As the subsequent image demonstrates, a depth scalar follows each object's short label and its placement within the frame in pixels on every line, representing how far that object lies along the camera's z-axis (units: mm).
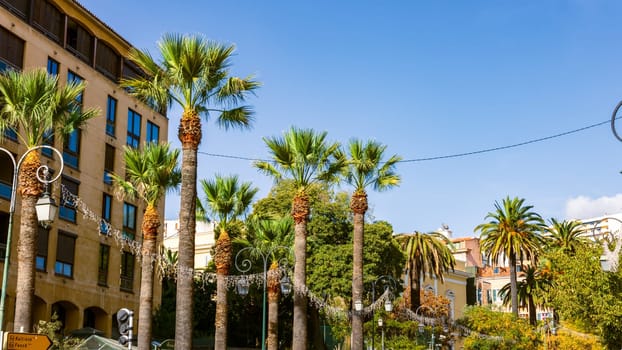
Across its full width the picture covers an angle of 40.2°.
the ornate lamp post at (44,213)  18572
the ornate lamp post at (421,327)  53712
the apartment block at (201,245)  76438
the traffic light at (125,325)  17625
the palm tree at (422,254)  62156
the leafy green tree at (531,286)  64562
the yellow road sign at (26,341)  14883
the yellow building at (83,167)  39188
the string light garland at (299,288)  33375
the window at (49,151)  40750
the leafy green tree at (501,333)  58156
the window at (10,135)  38072
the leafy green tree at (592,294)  33531
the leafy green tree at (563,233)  66875
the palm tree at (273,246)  42969
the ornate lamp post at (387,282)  54953
